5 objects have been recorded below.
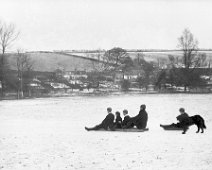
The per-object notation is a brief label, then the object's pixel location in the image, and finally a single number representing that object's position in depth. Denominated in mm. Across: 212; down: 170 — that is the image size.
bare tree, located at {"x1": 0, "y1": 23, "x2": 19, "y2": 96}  88181
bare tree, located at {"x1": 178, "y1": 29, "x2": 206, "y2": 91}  102700
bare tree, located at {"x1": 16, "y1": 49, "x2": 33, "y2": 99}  80400
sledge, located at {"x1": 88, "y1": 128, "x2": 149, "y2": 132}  21033
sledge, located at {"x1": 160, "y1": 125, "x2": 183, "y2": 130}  21203
